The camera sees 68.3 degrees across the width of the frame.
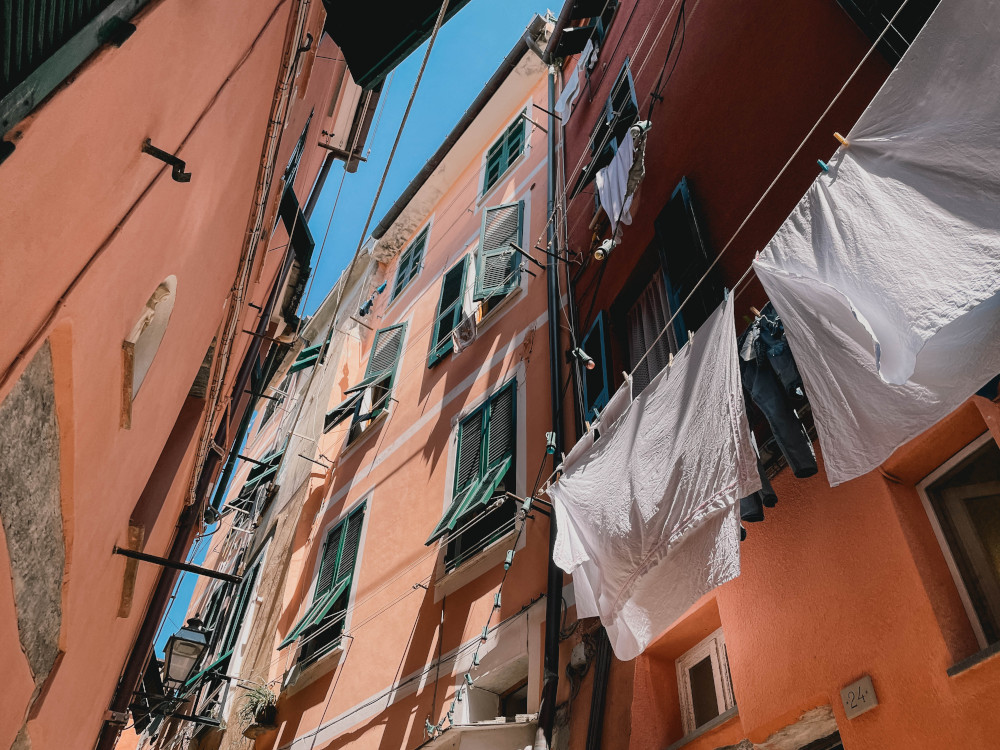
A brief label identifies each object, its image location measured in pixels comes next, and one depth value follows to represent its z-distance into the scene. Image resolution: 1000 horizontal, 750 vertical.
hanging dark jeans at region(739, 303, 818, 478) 3.39
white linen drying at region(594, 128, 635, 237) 6.56
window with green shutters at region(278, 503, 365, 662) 8.69
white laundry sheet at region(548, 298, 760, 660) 3.35
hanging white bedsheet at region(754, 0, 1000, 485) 2.42
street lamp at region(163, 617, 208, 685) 7.65
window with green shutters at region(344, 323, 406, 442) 11.79
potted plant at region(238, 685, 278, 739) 8.91
